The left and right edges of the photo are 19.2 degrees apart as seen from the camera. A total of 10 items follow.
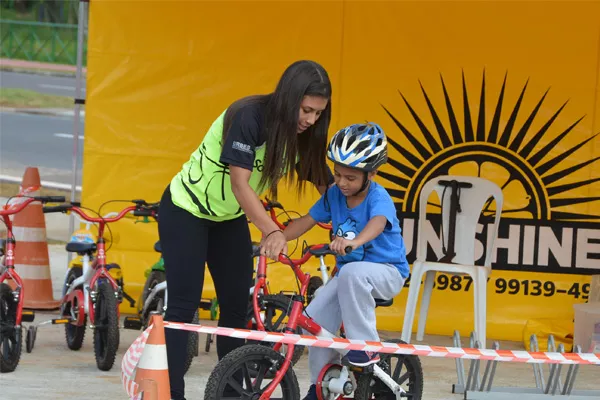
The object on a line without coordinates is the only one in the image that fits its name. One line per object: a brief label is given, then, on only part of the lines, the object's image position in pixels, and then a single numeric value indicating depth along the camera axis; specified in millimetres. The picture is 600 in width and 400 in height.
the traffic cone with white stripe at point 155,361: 6990
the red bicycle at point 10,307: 10087
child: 7331
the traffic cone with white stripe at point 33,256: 13091
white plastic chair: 11687
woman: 7123
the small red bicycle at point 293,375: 7141
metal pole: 12594
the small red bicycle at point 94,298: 10283
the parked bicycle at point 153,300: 10503
